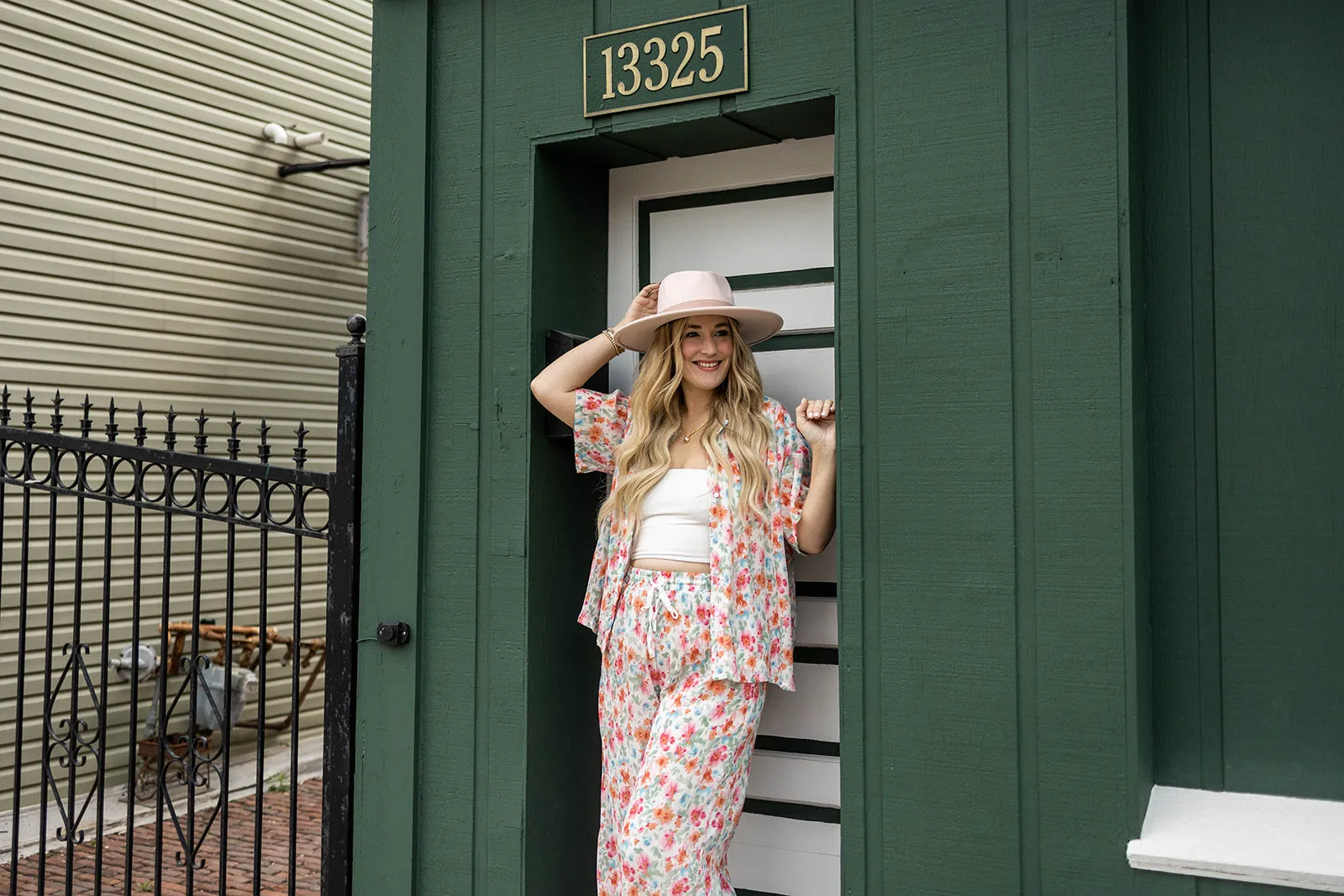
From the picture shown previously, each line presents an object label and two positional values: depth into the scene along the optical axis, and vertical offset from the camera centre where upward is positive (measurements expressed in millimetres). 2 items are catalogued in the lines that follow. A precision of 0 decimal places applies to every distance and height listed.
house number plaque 3244 +1241
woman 2994 -187
